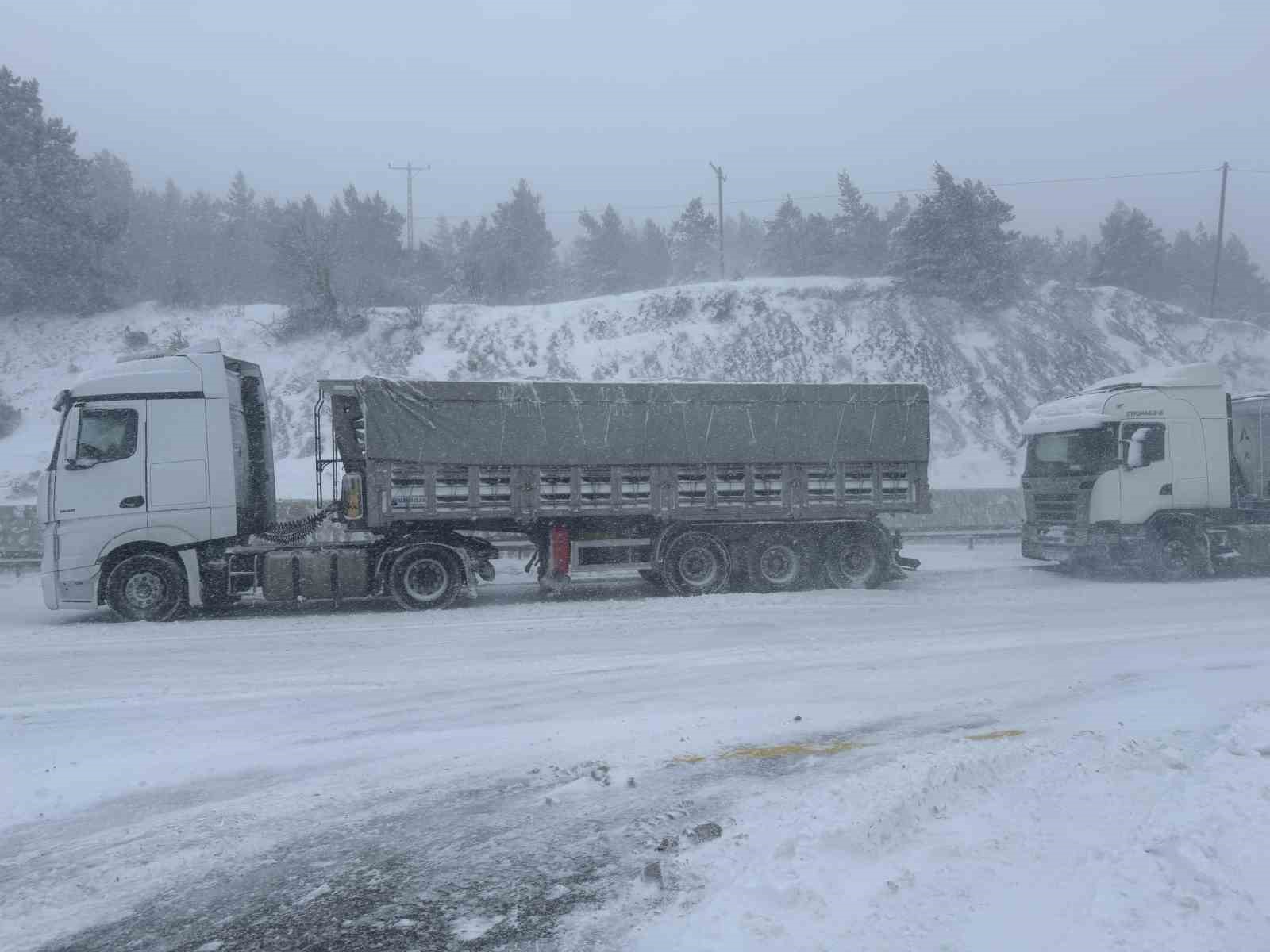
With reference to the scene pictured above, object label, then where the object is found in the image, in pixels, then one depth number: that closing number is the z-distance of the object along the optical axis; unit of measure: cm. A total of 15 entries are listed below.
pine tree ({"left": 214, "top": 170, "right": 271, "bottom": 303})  5158
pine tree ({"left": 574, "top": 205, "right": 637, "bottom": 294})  6222
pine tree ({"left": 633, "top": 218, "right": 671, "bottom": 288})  6931
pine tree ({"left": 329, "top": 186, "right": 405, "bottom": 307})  4391
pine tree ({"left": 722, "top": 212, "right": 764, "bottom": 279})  6212
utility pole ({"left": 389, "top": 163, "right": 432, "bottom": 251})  6080
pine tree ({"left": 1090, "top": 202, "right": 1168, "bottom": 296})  5697
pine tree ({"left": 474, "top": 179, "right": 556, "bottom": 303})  5456
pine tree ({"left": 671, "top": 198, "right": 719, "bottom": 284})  6329
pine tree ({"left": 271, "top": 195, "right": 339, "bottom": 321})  3959
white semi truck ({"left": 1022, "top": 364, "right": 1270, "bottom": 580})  1484
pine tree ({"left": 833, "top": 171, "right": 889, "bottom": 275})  5481
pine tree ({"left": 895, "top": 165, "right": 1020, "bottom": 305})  4397
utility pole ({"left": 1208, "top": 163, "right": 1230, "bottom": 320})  5003
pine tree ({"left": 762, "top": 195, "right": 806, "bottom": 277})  5697
